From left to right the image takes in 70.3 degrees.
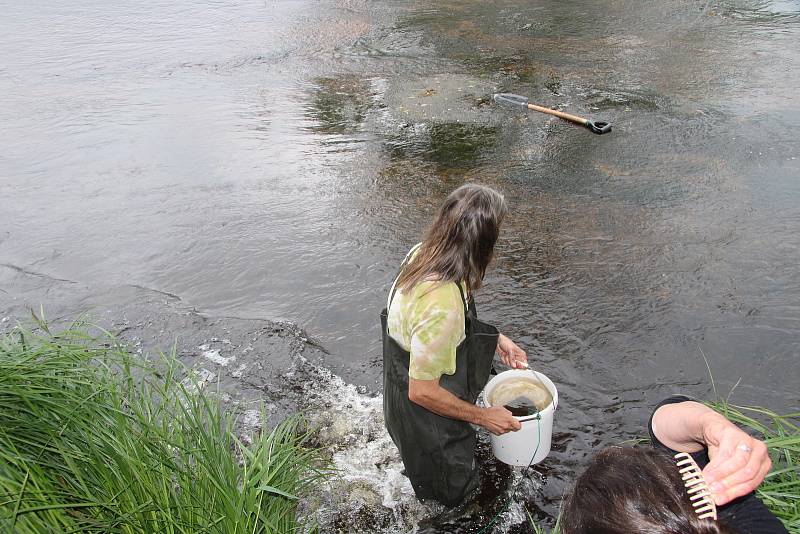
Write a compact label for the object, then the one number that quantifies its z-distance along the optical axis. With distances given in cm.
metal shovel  699
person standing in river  240
